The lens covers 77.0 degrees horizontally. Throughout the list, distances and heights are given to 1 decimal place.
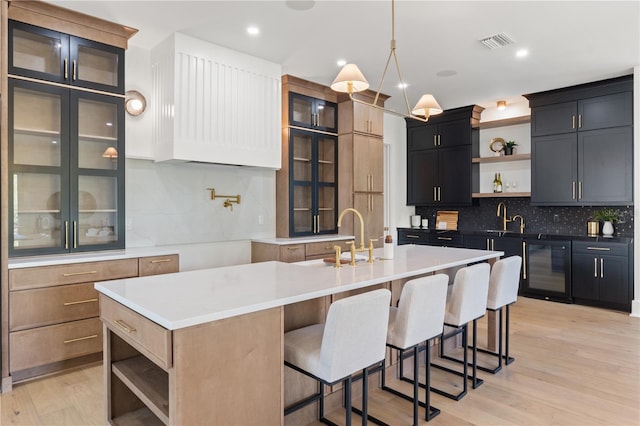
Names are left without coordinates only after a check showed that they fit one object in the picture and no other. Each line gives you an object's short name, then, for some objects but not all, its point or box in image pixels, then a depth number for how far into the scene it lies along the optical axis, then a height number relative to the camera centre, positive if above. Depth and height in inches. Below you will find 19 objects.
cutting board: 266.4 -4.2
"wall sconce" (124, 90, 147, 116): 149.4 +41.5
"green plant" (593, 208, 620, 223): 203.5 -1.2
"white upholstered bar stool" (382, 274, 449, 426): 85.1 -23.2
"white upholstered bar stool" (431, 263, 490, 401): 101.5 -22.9
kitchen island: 59.4 -20.5
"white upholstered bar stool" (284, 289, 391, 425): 69.1 -24.5
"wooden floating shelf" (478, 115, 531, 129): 231.1 +54.1
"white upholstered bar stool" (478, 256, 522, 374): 119.0 -22.2
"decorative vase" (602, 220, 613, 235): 202.4 -7.8
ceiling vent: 143.3 +63.1
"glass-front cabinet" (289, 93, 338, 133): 197.2 +51.4
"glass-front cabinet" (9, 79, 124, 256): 122.7 +14.2
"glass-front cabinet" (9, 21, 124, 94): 122.4 +50.4
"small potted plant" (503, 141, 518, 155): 238.1 +39.0
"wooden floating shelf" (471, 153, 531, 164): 229.5 +32.2
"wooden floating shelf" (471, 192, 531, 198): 228.4 +10.8
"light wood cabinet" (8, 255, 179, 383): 111.8 -29.9
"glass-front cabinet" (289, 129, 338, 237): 198.7 +15.3
